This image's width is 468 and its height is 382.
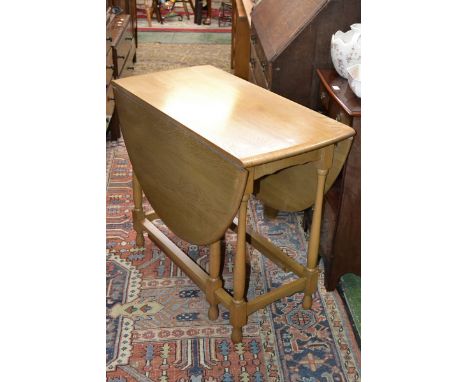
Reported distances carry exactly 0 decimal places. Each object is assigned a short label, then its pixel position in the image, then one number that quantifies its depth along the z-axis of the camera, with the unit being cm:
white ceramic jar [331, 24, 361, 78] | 235
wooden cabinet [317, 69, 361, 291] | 225
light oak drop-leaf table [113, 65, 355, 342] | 197
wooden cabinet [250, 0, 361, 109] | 276
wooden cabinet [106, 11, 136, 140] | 395
